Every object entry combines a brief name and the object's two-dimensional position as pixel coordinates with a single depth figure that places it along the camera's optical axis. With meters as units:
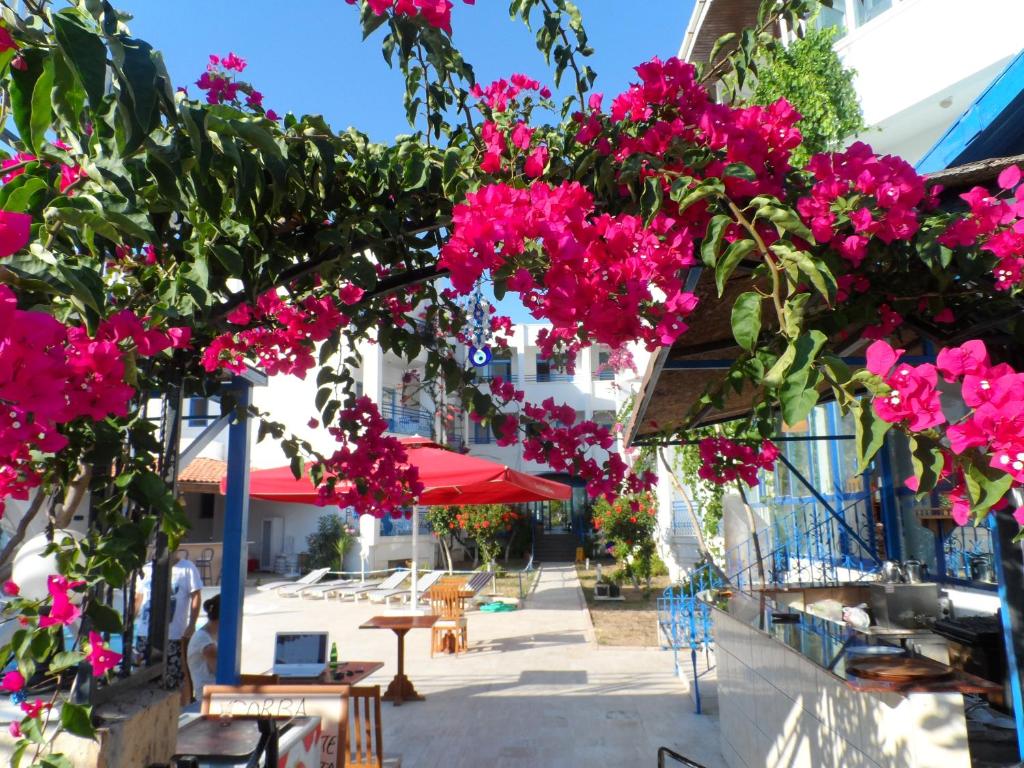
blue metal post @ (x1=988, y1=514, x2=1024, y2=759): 2.41
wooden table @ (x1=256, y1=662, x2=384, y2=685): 4.94
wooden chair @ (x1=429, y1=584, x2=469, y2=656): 9.43
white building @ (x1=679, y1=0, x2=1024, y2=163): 7.02
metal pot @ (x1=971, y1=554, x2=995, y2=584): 4.63
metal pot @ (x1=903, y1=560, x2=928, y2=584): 4.82
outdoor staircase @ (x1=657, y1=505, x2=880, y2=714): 6.65
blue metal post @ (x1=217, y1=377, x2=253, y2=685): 5.18
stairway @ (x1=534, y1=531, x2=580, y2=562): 26.22
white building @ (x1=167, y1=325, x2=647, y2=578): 21.28
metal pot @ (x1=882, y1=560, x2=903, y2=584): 4.90
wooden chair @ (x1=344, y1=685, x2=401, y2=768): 4.73
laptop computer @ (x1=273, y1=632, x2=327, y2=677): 5.34
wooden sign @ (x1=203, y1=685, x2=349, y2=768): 4.17
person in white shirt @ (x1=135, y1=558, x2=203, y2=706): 5.74
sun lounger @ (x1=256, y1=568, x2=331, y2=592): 17.58
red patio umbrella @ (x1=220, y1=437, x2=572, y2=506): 6.92
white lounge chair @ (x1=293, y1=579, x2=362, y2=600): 16.08
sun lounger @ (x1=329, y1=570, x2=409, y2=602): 15.62
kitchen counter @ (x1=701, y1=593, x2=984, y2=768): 2.56
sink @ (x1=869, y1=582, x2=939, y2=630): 4.62
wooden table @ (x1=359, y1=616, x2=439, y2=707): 7.01
